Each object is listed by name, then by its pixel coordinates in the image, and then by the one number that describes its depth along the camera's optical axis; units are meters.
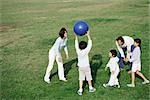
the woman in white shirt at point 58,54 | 10.60
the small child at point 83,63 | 9.52
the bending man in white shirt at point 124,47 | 11.31
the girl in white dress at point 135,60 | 10.12
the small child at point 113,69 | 10.08
